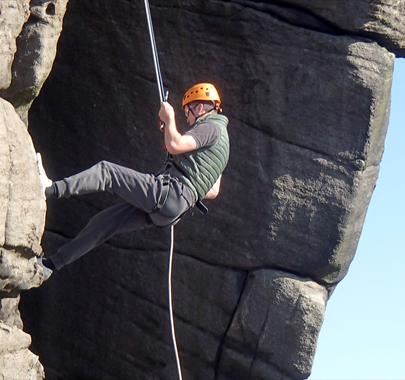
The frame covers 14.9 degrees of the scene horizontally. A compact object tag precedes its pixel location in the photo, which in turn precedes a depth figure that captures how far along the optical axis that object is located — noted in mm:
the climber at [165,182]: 10742
